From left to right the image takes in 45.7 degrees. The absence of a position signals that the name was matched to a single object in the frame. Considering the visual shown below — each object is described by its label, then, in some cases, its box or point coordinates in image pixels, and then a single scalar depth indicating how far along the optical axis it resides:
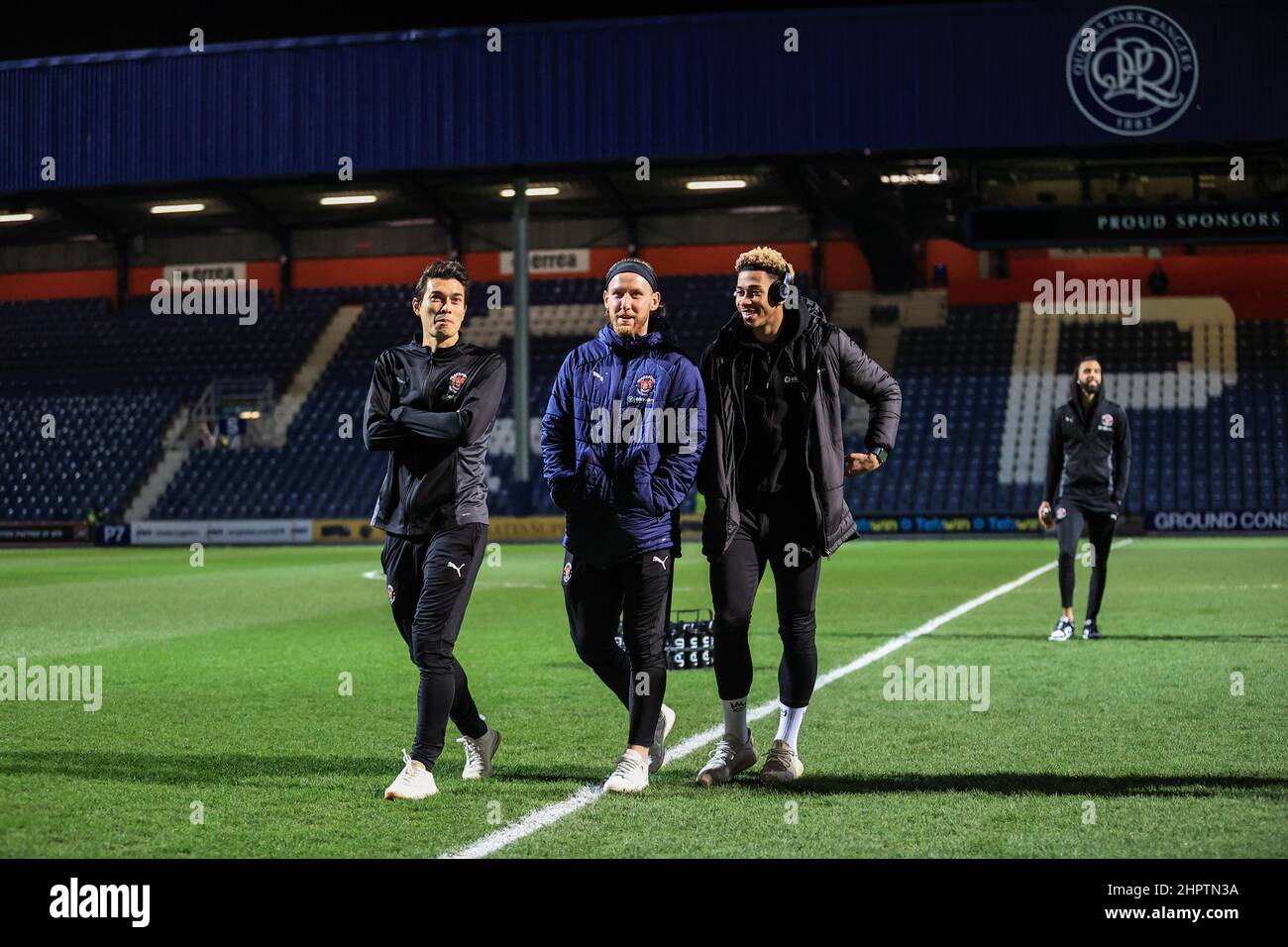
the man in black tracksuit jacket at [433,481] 6.05
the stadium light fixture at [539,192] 41.84
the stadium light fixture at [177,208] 45.09
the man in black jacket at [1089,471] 12.48
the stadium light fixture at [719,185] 42.25
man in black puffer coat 6.20
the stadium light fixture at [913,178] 36.78
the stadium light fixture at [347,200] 43.97
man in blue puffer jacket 6.04
